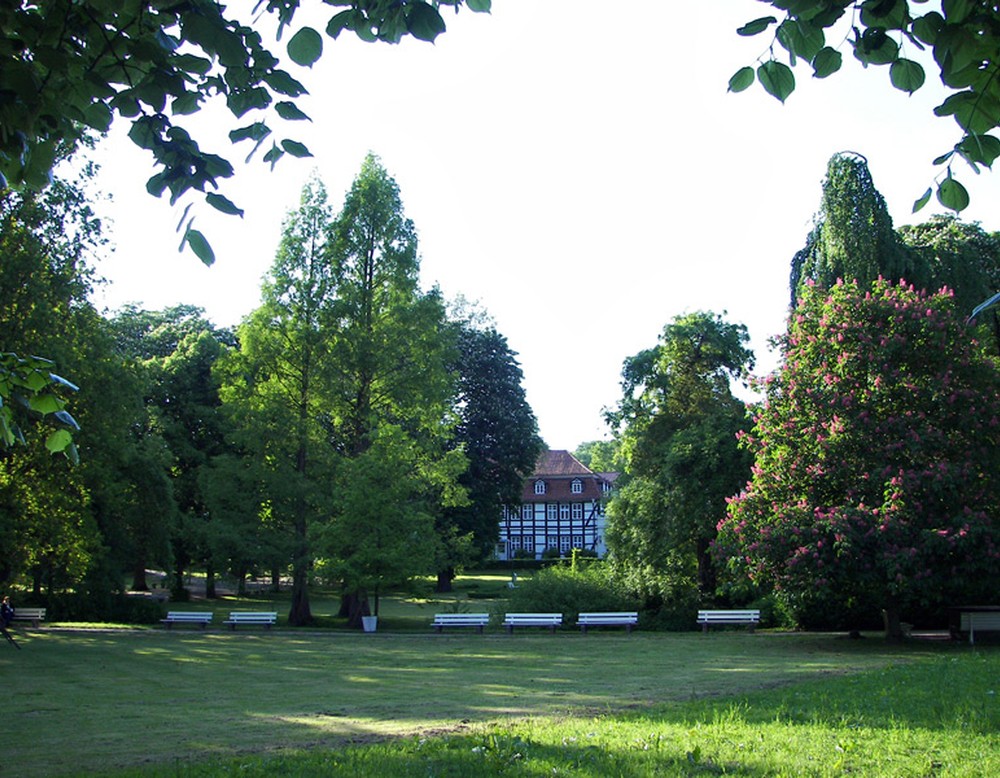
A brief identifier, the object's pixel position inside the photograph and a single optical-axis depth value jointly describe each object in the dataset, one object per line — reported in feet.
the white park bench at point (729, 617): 93.56
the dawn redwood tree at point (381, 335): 108.68
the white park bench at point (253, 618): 104.64
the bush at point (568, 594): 103.19
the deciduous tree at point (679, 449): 97.19
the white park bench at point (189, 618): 105.81
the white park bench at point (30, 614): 103.40
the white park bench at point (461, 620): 100.32
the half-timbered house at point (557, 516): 269.64
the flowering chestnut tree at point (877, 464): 66.49
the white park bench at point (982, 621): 72.02
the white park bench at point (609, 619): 97.11
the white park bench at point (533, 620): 97.55
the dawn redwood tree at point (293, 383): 106.11
